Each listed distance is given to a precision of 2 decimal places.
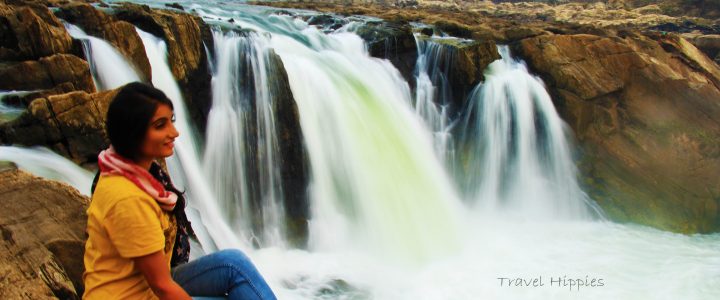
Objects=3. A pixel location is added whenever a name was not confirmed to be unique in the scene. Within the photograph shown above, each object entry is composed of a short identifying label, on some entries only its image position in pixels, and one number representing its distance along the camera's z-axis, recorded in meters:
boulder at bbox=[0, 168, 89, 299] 2.92
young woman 2.05
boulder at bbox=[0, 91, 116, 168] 4.74
